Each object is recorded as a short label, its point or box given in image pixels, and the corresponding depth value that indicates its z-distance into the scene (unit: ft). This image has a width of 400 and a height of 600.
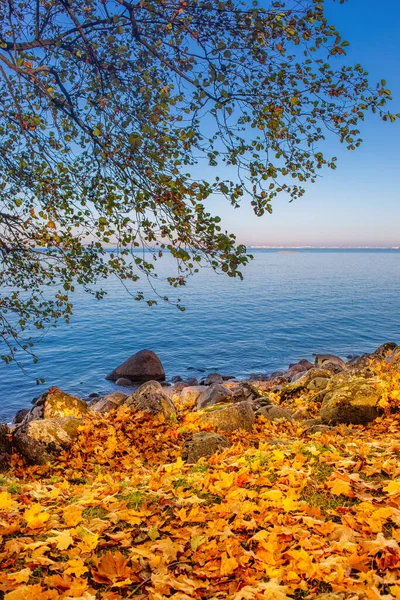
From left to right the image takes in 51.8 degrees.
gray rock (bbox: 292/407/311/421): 35.55
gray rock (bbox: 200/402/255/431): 30.73
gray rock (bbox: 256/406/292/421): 33.95
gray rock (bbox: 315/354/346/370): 67.41
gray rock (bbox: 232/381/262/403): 44.88
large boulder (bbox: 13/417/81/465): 25.76
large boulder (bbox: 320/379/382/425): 30.04
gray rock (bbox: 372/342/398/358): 71.92
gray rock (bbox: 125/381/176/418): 32.50
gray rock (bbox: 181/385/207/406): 50.95
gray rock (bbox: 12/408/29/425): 52.65
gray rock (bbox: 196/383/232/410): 46.47
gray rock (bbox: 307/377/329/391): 46.55
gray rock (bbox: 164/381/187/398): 64.13
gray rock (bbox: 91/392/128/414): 49.06
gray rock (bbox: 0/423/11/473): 25.47
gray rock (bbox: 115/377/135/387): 70.85
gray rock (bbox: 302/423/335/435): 27.38
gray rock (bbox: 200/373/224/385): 70.03
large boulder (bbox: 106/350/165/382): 73.77
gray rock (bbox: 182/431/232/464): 22.54
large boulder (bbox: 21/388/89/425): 33.45
